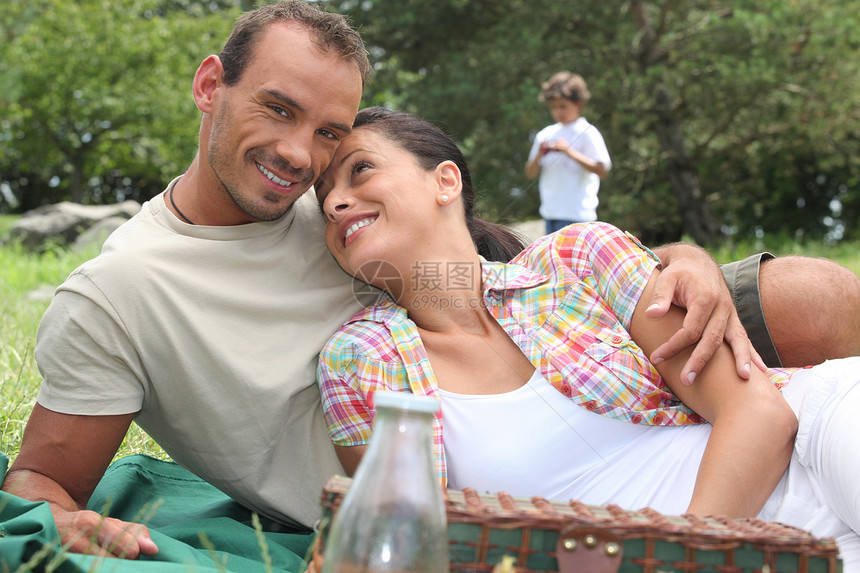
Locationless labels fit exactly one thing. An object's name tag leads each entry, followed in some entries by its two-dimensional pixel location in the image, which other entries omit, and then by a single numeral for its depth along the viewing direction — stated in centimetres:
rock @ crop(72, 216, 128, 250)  905
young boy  651
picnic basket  113
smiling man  182
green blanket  143
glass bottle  93
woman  175
